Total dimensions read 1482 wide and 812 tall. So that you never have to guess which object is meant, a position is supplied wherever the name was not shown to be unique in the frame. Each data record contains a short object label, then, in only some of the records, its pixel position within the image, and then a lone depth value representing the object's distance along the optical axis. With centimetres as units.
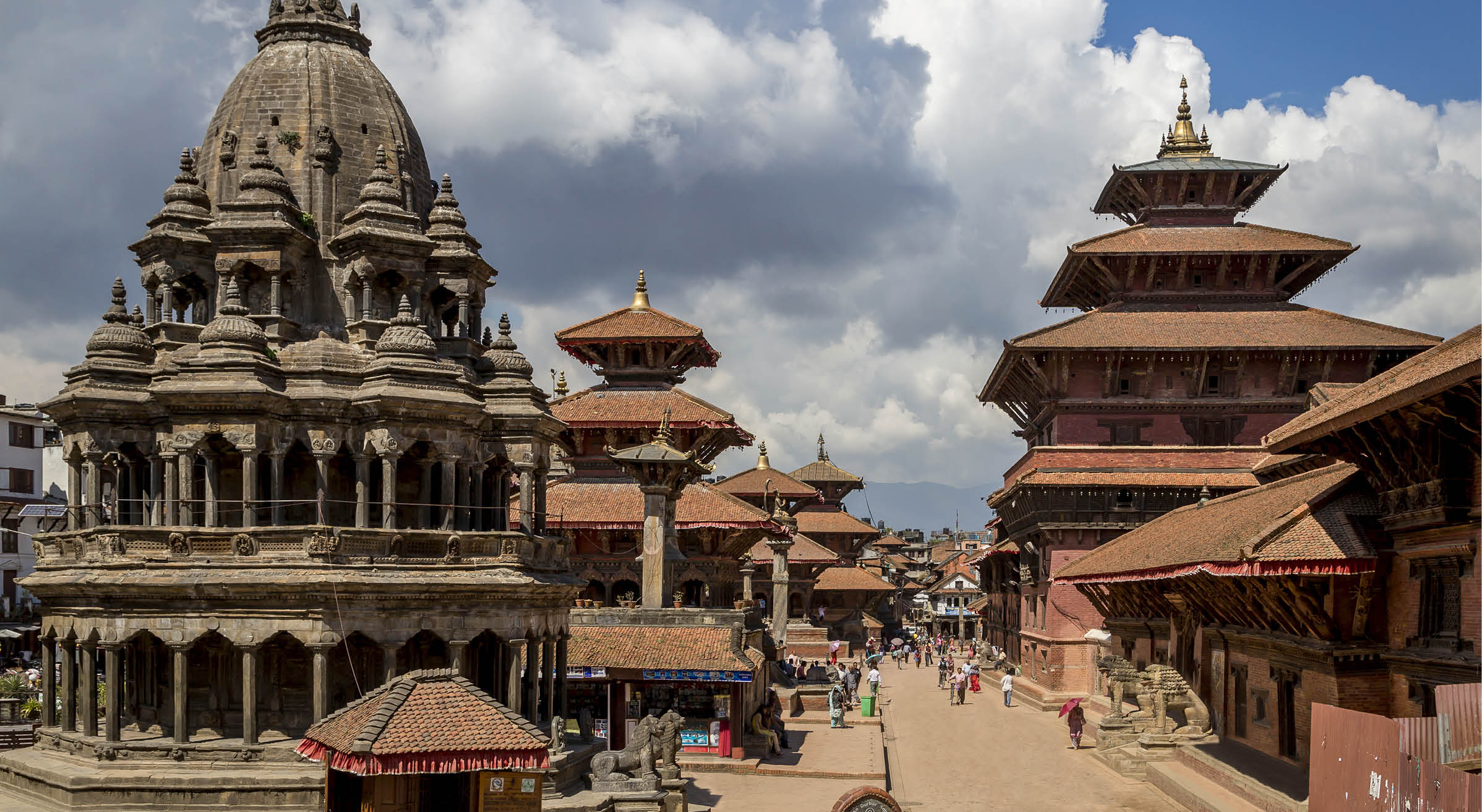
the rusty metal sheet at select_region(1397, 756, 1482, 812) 1519
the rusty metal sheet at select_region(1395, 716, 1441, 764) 1686
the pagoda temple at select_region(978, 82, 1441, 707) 5578
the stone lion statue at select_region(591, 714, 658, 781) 2827
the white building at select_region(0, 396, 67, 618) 6738
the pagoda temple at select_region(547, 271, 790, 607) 5094
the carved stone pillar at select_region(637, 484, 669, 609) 3694
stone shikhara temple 2786
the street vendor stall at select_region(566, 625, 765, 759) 3500
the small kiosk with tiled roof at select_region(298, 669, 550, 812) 1900
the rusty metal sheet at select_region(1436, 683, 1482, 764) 1653
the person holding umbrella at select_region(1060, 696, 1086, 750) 4262
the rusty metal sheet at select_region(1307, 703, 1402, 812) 1791
